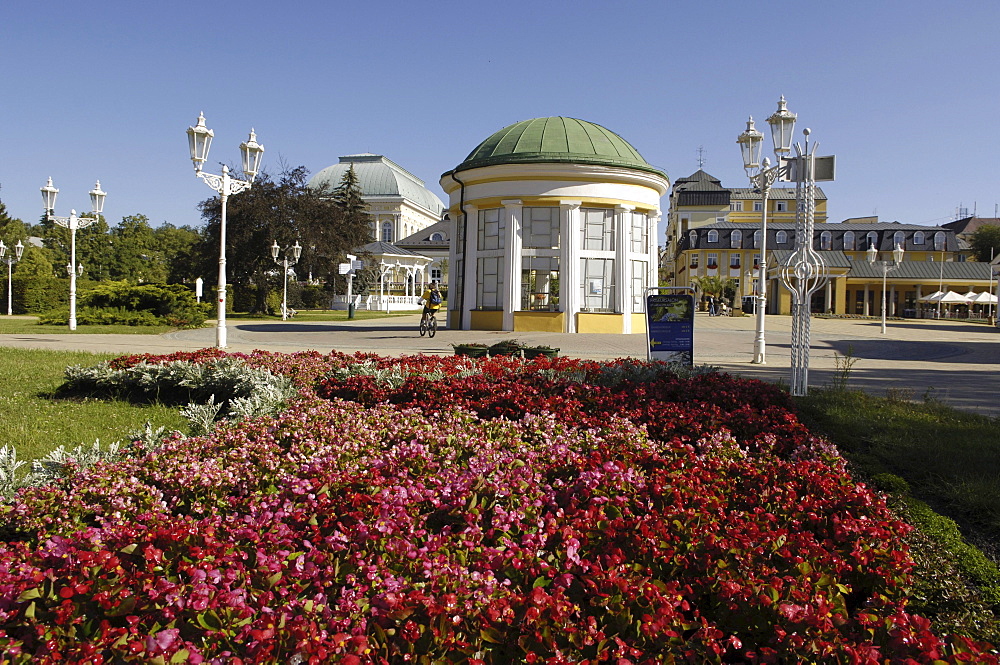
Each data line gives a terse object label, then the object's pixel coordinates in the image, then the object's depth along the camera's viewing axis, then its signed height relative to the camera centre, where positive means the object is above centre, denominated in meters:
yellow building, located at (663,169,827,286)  98.62 +16.37
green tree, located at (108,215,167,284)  74.50 +6.04
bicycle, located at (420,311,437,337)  22.86 -0.38
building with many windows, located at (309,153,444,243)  108.81 +18.65
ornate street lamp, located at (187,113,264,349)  17.69 +3.66
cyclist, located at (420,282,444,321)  22.38 +0.35
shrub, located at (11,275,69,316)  44.53 +0.75
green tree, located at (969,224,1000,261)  92.68 +10.55
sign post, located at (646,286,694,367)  11.91 -0.20
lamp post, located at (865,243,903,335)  36.59 +3.47
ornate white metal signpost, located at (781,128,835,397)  9.48 +0.82
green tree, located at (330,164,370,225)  68.11 +11.64
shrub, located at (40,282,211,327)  29.70 +0.13
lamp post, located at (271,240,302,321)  40.74 +3.15
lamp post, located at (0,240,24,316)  42.66 +3.11
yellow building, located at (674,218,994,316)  72.94 +7.28
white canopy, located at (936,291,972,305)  61.12 +1.98
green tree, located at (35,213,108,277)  71.50 +6.70
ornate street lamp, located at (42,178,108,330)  26.44 +3.65
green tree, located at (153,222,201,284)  49.03 +7.03
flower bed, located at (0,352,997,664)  2.37 -1.03
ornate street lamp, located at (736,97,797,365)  14.77 +3.58
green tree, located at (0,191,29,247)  68.69 +7.85
